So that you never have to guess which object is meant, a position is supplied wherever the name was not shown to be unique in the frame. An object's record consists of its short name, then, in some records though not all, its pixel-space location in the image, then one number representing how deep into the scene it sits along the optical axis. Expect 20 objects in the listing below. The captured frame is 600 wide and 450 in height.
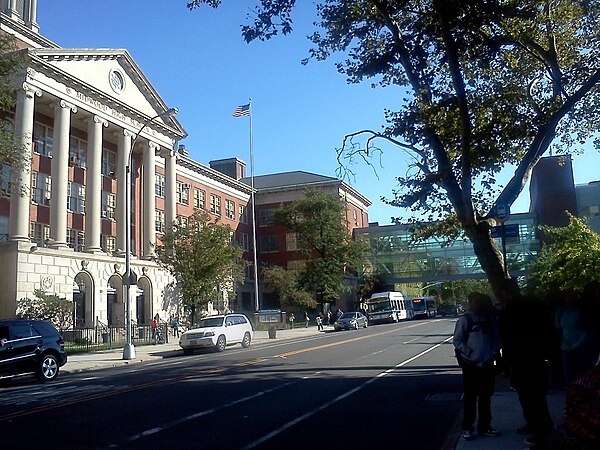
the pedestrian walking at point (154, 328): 37.39
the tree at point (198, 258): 37.06
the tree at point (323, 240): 68.50
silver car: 51.94
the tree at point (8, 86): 21.25
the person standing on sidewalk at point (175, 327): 44.94
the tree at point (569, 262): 18.53
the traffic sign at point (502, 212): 13.79
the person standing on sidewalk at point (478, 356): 7.82
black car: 16.89
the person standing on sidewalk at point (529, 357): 7.43
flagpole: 55.00
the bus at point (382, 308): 64.94
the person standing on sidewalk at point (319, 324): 54.70
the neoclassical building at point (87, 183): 37.91
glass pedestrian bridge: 68.00
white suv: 29.03
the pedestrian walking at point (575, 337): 8.79
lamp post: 26.52
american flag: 50.62
